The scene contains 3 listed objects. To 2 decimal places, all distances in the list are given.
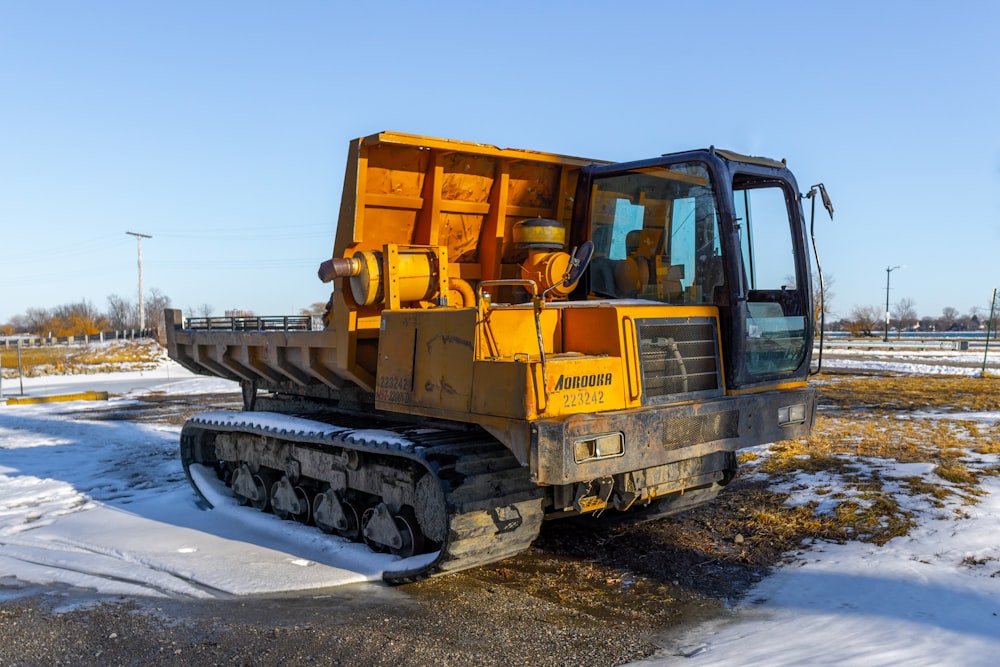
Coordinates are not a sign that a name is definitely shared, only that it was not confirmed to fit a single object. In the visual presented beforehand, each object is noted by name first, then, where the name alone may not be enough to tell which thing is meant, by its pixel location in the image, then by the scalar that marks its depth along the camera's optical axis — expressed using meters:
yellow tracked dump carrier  5.09
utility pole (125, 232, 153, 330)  47.92
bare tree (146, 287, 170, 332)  68.54
